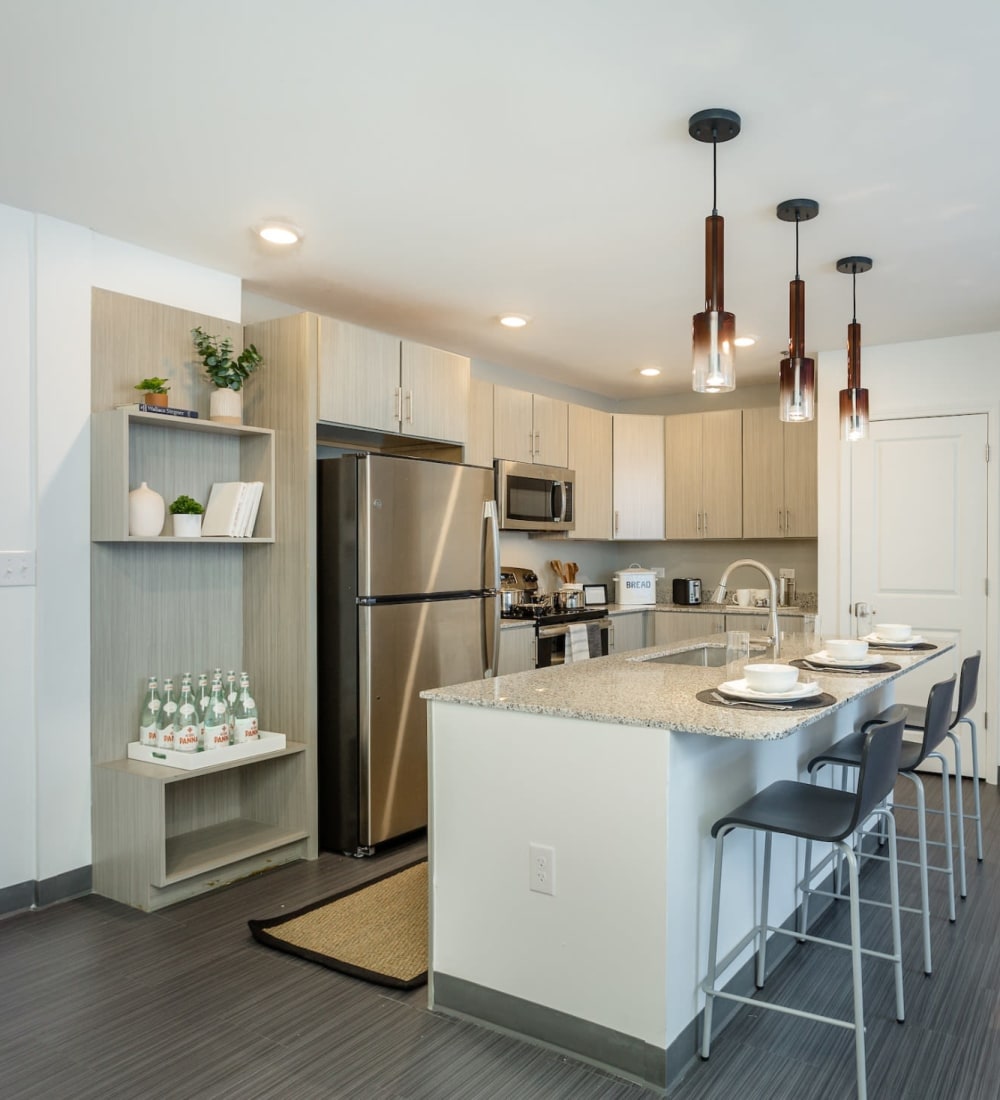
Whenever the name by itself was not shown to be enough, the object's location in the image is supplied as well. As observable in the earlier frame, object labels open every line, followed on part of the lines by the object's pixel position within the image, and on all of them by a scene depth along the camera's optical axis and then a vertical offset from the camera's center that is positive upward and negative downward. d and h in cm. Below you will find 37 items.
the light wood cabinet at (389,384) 365 +77
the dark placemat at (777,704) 211 -38
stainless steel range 490 -37
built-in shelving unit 315 -31
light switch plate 301 -5
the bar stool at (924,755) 256 -67
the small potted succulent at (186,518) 333 +14
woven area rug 261 -125
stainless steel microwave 504 +34
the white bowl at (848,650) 288 -33
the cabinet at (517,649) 459 -52
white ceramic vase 320 +16
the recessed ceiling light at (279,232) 316 +120
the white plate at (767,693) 218 -36
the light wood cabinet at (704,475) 595 +54
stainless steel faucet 292 -14
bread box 612 -24
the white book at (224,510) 350 +18
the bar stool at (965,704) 310 -57
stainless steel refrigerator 359 -35
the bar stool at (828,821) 199 -67
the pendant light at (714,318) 229 +63
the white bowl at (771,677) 221 -32
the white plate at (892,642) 340 -36
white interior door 479 +10
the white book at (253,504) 356 +21
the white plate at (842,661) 283 -37
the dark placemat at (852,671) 277 -38
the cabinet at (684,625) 577 -49
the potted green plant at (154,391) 325 +62
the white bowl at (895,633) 346 -33
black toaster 623 -27
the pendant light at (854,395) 331 +60
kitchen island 203 -77
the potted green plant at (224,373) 348 +73
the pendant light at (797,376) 279 +57
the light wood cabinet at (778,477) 566 +50
